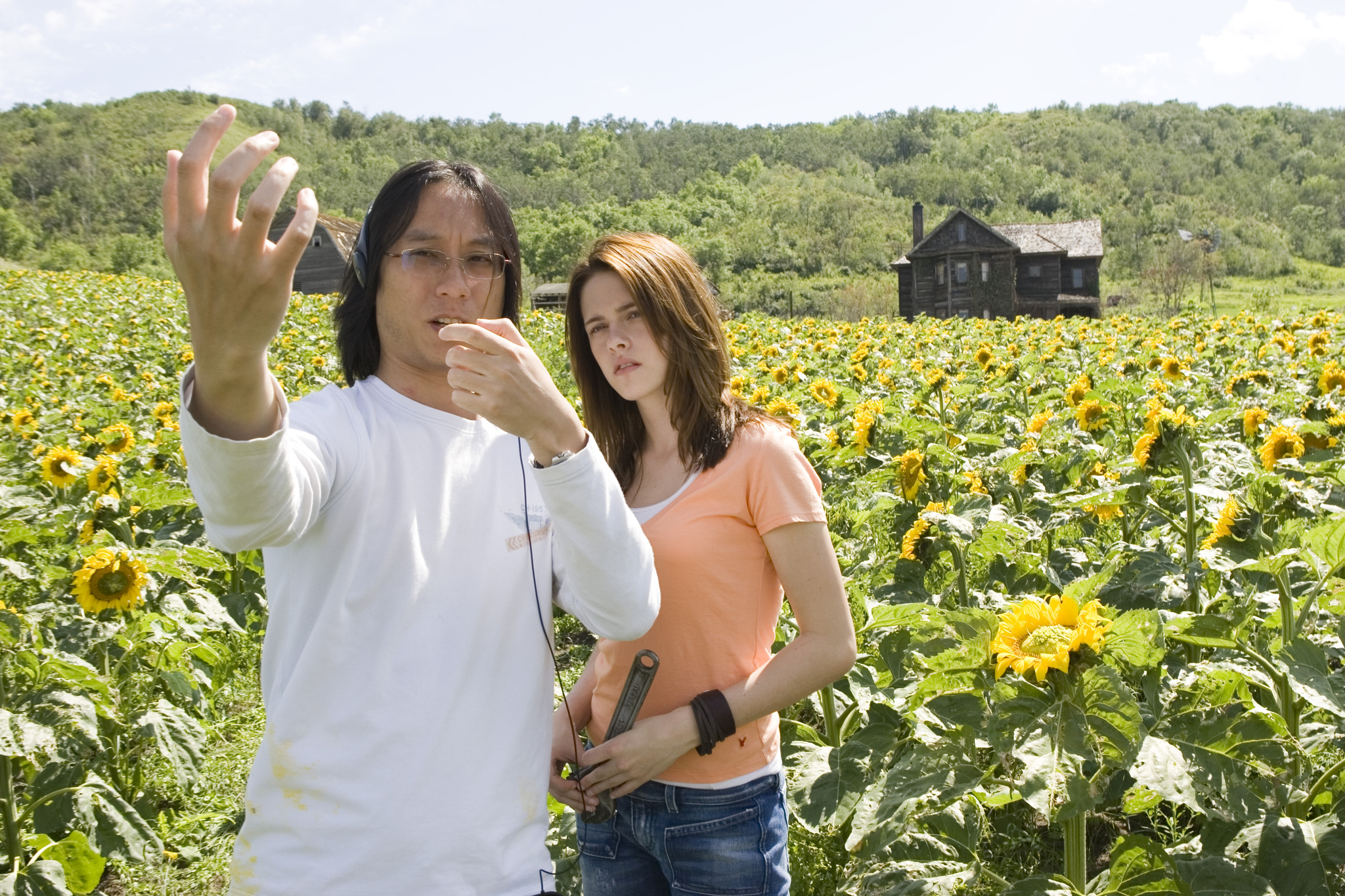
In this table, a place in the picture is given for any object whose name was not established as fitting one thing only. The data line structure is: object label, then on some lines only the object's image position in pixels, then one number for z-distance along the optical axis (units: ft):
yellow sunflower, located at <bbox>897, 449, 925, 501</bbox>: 9.40
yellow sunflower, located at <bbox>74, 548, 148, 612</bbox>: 9.05
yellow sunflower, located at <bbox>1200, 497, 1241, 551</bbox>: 6.85
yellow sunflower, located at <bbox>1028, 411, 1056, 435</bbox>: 13.99
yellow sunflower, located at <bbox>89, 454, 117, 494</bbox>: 12.26
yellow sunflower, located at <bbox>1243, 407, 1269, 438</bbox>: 11.97
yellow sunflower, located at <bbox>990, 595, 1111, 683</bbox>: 4.51
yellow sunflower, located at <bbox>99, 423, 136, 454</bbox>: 14.92
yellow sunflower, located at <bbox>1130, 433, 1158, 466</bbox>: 8.98
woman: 5.47
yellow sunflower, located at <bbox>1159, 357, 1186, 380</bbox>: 18.54
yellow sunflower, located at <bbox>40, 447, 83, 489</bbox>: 12.57
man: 3.86
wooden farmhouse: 125.29
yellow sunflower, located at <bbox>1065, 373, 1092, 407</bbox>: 17.07
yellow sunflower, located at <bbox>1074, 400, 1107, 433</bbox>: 14.32
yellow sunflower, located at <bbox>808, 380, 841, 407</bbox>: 17.54
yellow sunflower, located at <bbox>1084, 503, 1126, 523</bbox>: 10.46
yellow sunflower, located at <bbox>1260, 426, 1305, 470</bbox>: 9.59
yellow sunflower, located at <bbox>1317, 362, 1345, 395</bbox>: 16.14
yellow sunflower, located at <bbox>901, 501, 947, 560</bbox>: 8.32
